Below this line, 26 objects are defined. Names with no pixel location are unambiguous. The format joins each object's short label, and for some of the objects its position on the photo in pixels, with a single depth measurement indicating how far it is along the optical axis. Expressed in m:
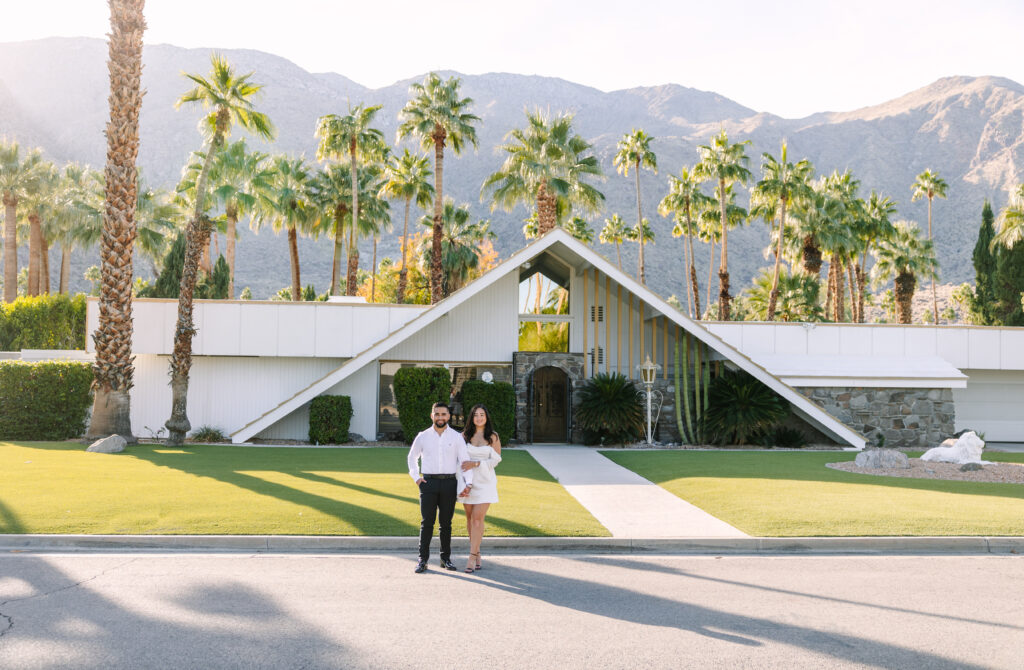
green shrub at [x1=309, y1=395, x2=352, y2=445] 20.30
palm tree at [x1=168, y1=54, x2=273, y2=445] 19.28
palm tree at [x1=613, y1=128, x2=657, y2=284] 44.16
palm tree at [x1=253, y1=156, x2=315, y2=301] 38.88
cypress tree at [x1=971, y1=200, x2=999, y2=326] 44.94
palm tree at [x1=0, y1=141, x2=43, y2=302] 42.60
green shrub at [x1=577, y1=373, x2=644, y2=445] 20.39
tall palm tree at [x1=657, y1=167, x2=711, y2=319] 47.97
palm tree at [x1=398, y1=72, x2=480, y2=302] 32.50
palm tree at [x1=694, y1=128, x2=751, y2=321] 40.41
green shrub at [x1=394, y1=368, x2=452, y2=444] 20.22
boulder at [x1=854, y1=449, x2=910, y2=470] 15.21
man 7.34
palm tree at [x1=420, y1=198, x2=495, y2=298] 44.25
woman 7.34
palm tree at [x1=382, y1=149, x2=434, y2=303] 41.78
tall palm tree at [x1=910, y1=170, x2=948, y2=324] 56.53
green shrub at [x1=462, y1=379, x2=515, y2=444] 20.05
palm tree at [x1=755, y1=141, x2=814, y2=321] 39.00
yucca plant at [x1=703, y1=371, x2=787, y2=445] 20.12
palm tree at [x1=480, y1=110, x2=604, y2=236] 31.86
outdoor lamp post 20.39
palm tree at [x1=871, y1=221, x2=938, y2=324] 49.00
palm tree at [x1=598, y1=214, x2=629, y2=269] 60.69
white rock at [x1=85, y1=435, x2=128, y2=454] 16.56
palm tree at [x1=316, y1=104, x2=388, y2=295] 35.28
